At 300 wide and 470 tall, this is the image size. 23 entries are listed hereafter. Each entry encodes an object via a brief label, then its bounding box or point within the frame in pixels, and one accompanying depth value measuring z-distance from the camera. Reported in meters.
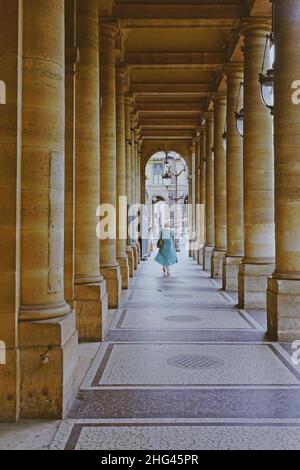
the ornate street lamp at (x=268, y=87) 9.68
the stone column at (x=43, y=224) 5.71
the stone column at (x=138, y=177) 30.67
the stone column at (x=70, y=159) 8.22
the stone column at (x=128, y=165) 21.86
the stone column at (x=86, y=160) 9.95
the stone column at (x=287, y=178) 9.52
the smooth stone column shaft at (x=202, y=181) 28.05
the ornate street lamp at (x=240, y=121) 13.27
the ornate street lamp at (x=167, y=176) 32.30
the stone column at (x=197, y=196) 31.04
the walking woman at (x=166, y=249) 21.88
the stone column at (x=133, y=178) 25.33
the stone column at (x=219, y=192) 20.80
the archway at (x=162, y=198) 65.19
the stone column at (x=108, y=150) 12.97
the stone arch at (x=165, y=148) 38.41
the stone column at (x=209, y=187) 25.44
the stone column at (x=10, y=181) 5.69
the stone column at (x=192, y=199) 33.82
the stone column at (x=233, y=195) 16.70
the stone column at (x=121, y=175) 17.30
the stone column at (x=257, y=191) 13.21
